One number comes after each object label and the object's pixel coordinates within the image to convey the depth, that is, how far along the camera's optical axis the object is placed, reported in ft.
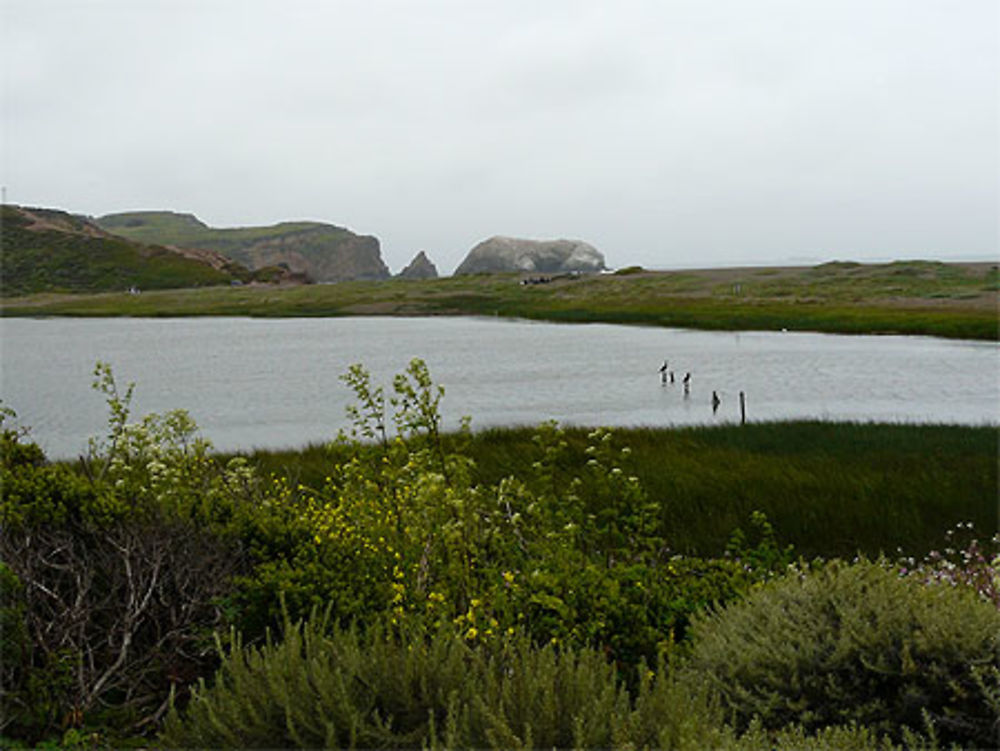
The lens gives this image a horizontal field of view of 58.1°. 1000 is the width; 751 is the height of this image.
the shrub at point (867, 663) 17.89
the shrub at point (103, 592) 20.58
